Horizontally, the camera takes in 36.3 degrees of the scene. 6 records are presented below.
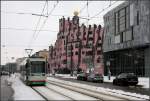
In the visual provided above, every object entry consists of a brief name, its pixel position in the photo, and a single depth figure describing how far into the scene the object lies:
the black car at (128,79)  25.12
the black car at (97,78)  32.09
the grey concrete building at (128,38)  37.25
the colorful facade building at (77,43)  75.85
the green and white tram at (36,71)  22.14
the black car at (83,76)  37.83
